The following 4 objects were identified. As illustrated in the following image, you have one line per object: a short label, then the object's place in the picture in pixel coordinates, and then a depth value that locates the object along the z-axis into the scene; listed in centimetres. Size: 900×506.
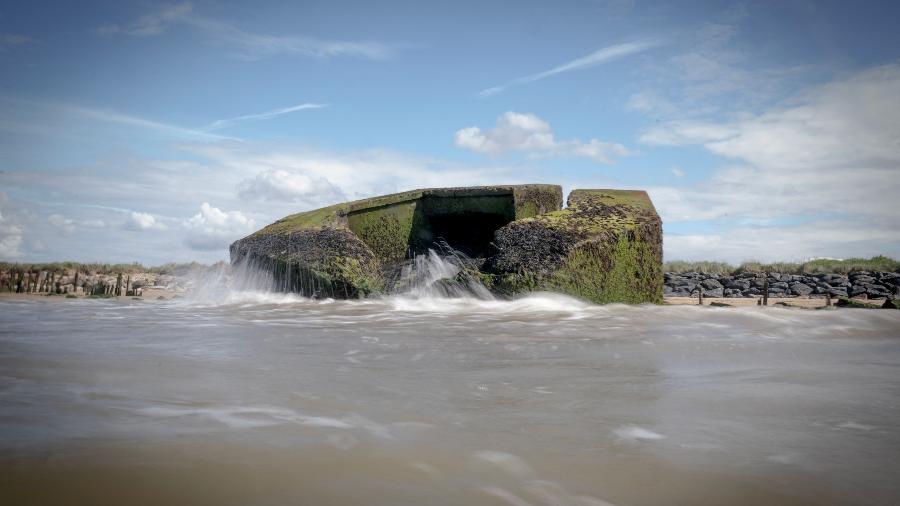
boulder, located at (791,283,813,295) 1385
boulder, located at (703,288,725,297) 1423
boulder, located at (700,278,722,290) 1467
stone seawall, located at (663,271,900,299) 1382
